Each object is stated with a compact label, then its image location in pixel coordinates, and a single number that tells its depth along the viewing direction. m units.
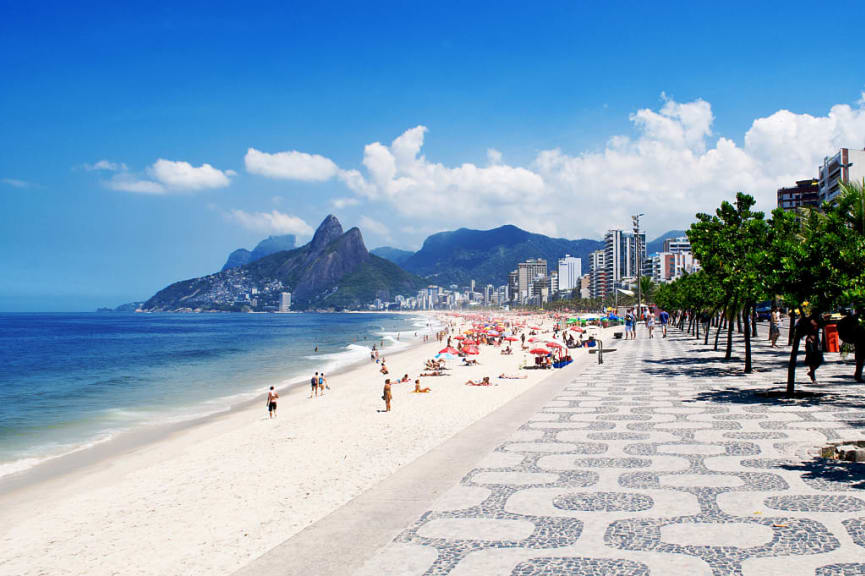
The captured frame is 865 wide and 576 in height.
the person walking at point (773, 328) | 27.31
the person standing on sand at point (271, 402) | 19.38
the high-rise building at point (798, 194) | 105.12
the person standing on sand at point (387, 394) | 17.36
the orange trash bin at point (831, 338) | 21.98
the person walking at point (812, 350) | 14.48
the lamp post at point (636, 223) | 50.04
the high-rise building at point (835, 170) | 71.25
